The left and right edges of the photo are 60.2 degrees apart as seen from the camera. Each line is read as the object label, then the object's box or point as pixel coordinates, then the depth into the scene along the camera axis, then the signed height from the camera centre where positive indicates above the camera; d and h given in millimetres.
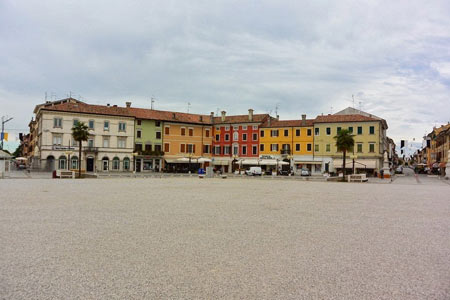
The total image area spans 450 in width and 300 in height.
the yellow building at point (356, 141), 59438 +4030
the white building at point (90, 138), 57219 +3978
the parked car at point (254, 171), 56781 -949
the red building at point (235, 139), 68938 +4679
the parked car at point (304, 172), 56812 -945
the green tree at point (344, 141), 44812 +2896
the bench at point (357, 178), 41784 -1283
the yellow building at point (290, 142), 64562 +4027
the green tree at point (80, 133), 44500 +3452
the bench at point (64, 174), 38219 -1091
